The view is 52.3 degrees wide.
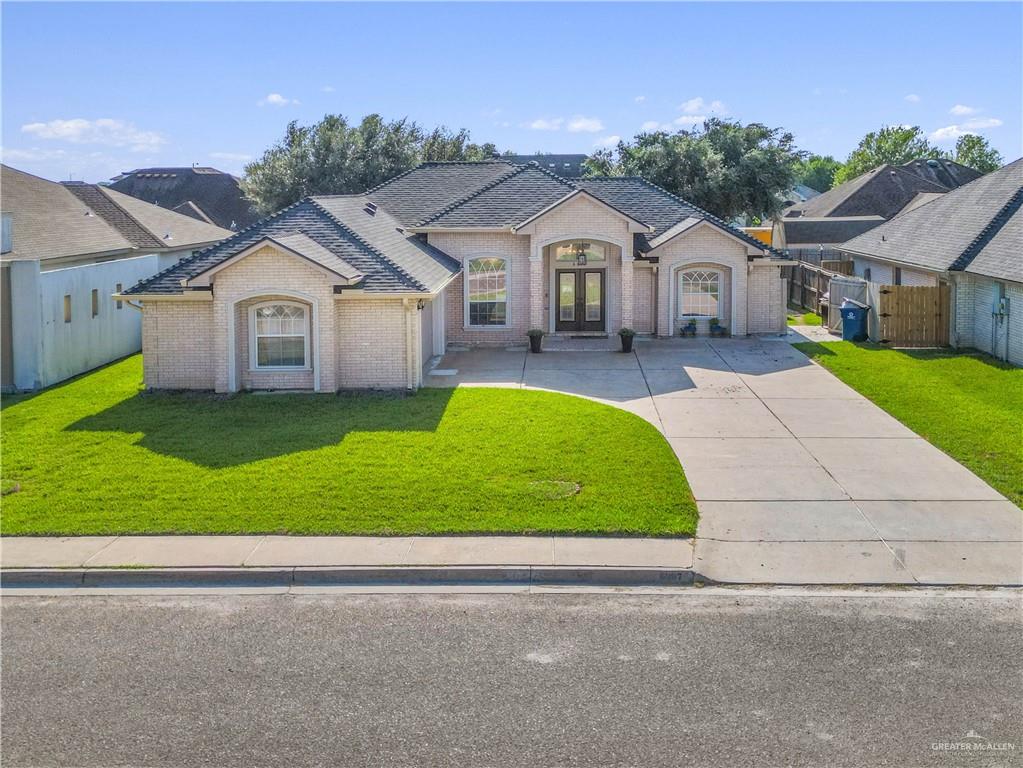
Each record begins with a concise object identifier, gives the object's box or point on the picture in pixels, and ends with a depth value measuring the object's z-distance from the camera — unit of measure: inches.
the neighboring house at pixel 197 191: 2652.6
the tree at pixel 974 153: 4001.0
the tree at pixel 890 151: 4042.8
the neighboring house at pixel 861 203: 1983.3
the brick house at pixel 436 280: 853.2
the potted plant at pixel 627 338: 1085.8
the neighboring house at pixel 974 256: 979.3
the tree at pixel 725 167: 1754.4
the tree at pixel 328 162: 1972.2
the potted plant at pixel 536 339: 1098.1
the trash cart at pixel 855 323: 1140.5
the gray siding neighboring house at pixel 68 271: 882.8
